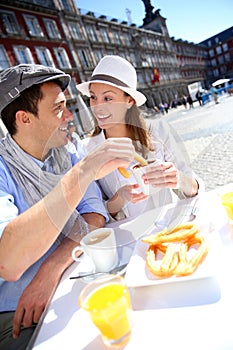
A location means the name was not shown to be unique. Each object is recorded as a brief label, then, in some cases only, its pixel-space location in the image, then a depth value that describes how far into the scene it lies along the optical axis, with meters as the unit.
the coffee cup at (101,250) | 0.63
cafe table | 0.40
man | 0.61
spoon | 0.63
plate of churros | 0.50
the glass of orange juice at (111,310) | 0.42
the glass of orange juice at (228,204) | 0.63
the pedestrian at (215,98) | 11.97
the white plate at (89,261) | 0.68
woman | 0.96
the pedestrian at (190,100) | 13.92
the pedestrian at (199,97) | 13.70
